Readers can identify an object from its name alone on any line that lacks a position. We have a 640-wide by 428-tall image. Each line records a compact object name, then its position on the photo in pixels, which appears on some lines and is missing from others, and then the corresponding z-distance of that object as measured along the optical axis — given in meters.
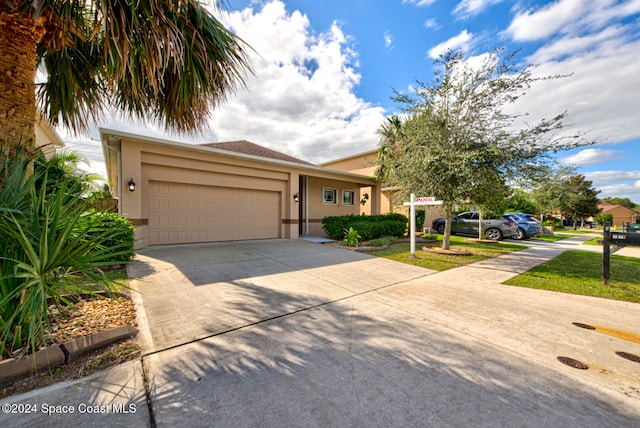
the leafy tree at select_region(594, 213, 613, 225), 34.71
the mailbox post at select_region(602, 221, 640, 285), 4.95
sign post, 7.75
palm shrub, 2.02
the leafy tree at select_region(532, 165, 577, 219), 22.09
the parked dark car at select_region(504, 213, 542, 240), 13.98
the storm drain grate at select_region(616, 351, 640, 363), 2.59
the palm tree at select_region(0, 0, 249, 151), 2.78
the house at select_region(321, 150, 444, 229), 16.77
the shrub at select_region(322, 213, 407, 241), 10.67
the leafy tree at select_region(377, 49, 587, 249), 7.32
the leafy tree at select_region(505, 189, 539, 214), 23.87
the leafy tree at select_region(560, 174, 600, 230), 24.43
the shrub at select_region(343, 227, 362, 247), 9.73
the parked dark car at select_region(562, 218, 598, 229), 32.22
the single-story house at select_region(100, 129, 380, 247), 7.67
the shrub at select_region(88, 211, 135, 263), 5.46
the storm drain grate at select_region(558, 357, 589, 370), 2.44
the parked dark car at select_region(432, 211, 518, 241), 13.55
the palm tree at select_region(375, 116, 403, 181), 12.41
